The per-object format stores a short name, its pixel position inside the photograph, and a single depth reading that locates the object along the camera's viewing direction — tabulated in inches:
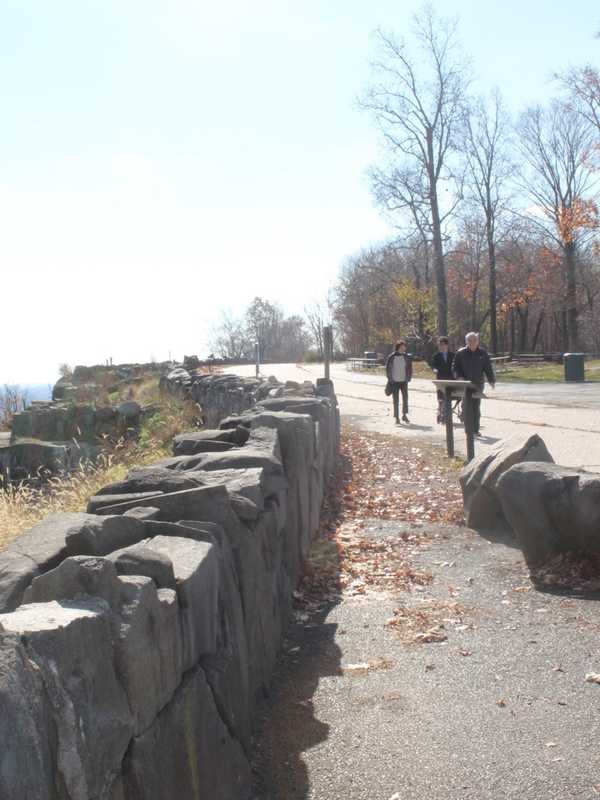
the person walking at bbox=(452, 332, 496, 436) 593.9
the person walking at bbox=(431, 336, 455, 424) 679.1
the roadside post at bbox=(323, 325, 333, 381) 812.0
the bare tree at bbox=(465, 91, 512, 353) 2052.2
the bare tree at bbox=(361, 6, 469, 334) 1535.4
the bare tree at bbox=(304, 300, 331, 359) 3427.7
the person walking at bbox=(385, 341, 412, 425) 732.7
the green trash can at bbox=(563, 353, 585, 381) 1211.9
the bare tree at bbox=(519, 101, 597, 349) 1772.9
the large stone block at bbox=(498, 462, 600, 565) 260.4
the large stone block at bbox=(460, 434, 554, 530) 314.5
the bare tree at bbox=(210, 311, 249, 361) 3597.4
